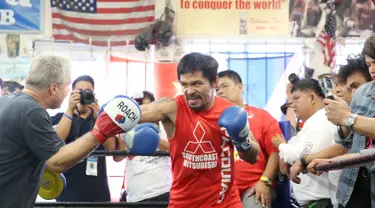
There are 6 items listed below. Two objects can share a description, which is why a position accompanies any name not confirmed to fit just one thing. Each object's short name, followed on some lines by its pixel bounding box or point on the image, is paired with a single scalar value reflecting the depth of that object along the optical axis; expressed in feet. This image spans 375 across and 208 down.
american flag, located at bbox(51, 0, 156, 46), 21.52
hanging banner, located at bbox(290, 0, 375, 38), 21.39
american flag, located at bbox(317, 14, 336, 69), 21.33
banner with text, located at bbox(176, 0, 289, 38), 21.42
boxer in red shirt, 8.68
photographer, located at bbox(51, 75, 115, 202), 12.00
